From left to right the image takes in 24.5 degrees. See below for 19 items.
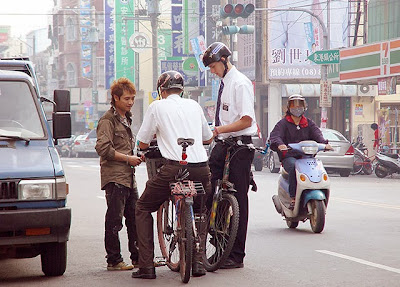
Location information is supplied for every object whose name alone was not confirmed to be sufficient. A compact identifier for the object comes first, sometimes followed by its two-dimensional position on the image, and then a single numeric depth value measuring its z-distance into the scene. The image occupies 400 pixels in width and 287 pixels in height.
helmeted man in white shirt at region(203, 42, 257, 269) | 8.45
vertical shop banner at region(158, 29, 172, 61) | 68.32
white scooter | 11.48
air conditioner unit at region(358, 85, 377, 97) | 44.69
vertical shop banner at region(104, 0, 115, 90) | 68.75
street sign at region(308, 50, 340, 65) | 30.12
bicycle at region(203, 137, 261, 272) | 8.08
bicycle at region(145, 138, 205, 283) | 7.38
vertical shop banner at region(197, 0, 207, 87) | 51.38
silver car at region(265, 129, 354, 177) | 26.33
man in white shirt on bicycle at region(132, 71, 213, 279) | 7.63
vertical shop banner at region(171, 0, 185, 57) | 53.33
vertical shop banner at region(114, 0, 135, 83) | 68.12
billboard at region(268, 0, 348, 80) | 45.09
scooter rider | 11.87
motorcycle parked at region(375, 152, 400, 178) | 26.22
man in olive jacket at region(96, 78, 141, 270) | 8.33
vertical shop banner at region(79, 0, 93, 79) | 89.66
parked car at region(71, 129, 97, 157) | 51.28
